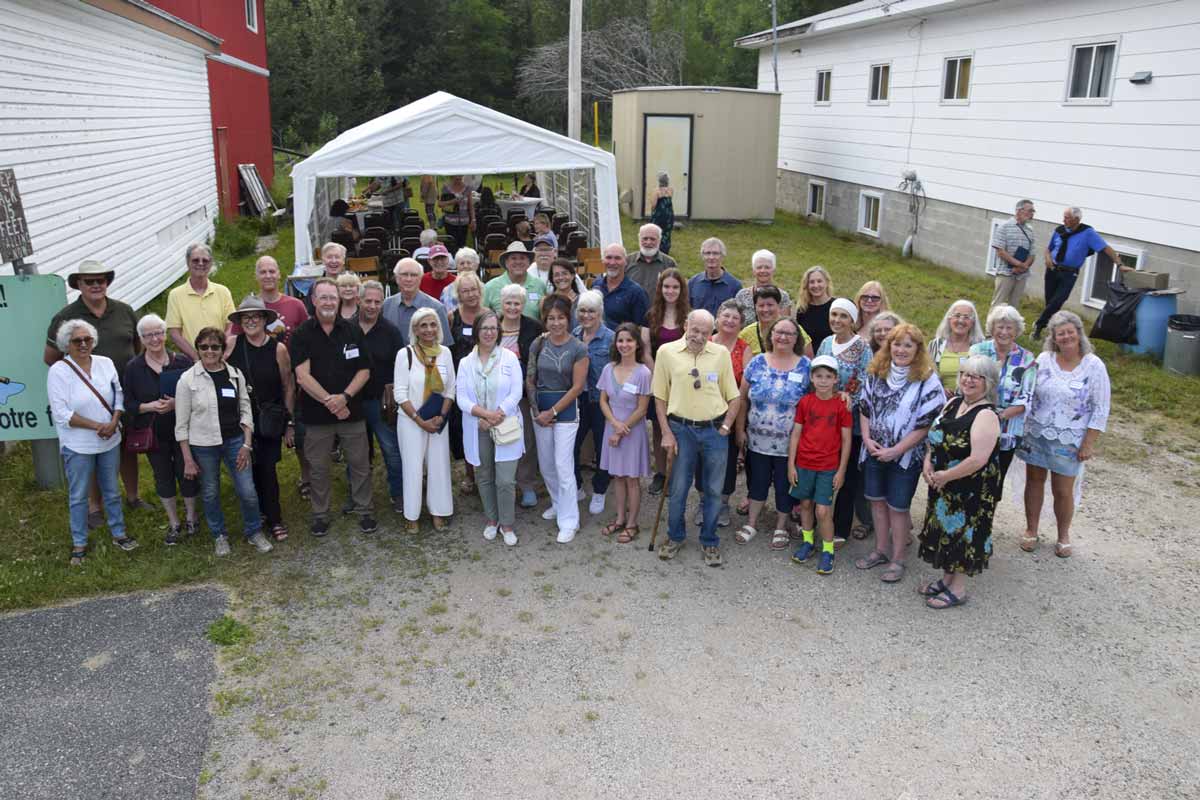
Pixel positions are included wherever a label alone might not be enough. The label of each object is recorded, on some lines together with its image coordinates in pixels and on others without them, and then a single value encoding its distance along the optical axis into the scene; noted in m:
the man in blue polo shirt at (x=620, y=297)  6.96
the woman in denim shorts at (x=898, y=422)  5.30
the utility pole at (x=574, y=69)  17.22
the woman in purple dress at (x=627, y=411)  5.96
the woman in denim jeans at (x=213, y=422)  5.52
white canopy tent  9.27
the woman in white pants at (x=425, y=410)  5.98
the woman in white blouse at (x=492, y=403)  5.93
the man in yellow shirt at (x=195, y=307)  6.54
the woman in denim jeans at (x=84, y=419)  5.49
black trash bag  9.96
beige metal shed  19.75
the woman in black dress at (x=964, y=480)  4.92
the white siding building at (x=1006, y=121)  10.46
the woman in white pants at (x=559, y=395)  6.05
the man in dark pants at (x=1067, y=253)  10.50
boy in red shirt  5.54
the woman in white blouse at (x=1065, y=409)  5.53
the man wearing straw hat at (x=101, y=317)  5.88
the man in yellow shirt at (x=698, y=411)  5.65
